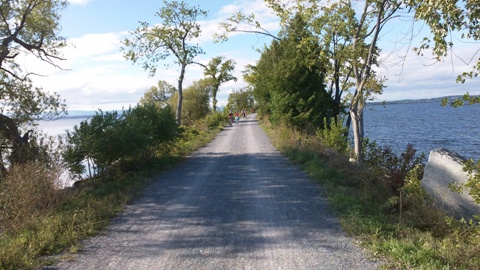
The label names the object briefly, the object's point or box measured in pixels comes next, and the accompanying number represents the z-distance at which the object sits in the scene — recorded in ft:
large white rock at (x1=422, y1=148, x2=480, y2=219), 26.43
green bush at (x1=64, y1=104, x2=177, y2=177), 37.24
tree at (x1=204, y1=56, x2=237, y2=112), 151.43
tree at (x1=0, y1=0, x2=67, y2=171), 46.85
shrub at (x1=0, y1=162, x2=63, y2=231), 23.15
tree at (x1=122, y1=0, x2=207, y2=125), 83.92
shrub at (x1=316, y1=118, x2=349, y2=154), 54.70
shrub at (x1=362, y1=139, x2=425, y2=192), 36.47
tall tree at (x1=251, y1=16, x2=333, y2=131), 72.95
